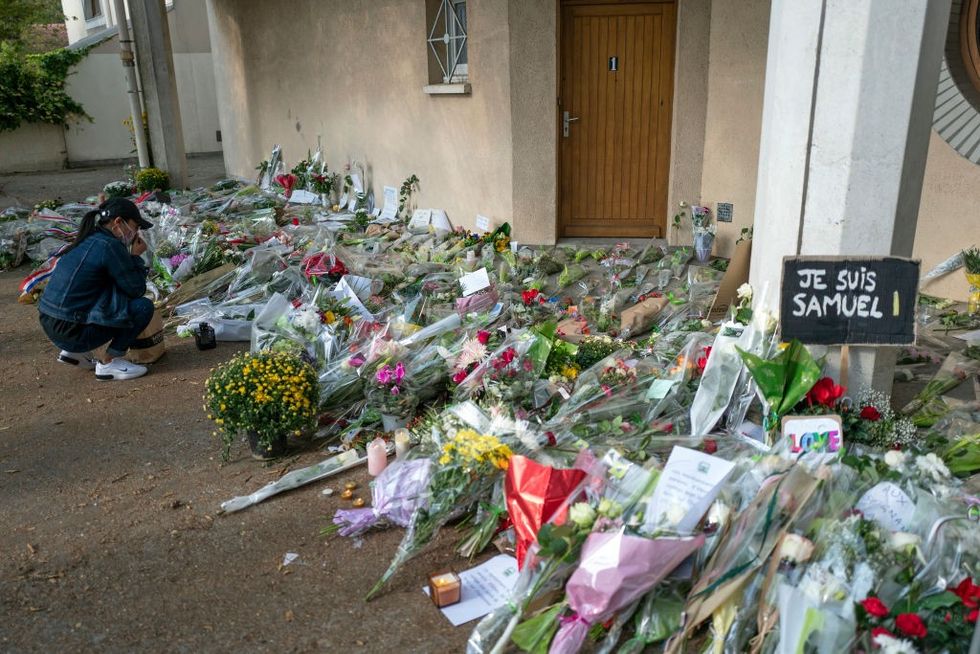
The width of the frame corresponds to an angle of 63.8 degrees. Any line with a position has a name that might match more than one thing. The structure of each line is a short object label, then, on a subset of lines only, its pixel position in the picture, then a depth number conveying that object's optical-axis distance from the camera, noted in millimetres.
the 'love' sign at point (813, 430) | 3307
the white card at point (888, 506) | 2785
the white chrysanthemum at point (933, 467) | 2963
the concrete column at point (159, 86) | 12133
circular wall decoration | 5383
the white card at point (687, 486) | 2777
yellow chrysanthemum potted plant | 4023
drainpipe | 12195
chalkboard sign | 3535
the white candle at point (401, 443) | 3977
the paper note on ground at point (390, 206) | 9969
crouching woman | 5355
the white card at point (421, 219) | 9297
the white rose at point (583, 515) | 2805
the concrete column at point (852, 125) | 3375
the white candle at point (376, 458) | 4059
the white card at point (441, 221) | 9201
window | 8719
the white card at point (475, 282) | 5859
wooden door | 7566
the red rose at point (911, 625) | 2289
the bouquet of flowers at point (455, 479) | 3252
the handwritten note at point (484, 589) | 3047
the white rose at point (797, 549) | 2566
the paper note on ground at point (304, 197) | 11195
